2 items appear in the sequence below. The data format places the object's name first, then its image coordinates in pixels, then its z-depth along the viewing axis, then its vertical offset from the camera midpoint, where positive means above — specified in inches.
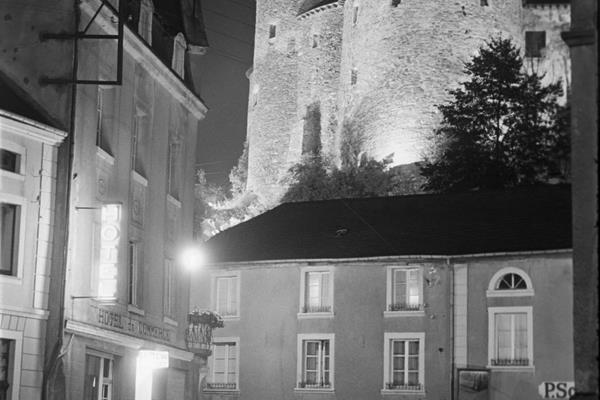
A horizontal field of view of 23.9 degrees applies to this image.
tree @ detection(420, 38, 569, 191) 2257.6 +473.0
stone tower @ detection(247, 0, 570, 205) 2748.5 +714.5
